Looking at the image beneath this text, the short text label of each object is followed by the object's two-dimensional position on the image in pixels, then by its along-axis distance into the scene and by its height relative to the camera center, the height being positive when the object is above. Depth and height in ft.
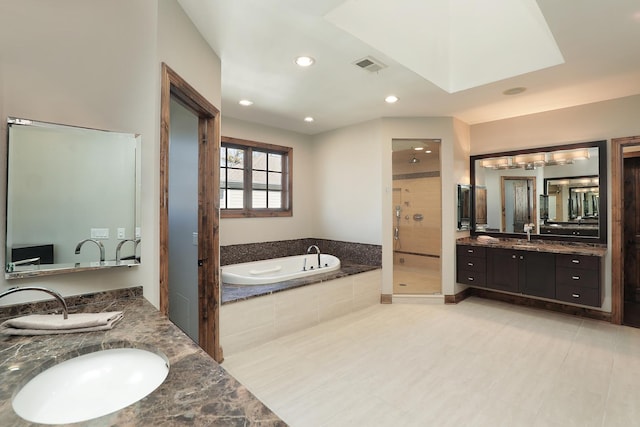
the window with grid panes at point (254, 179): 13.76 +1.80
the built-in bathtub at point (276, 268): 10.75 -2.37
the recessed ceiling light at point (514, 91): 10.55 +4.50
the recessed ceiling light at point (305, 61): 8.47 +4.46
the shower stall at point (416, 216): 14.69 -0.06
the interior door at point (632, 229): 13.76 -0.65
